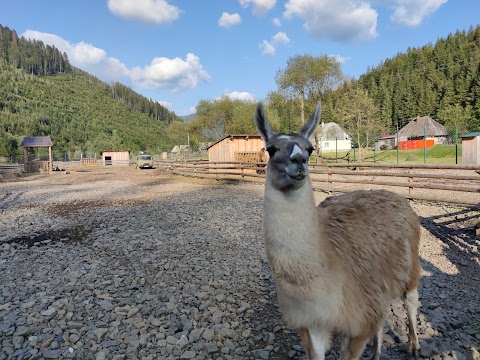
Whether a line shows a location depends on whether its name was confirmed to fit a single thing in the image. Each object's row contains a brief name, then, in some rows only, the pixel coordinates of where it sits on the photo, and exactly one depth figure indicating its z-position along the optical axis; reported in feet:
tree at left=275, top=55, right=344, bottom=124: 125.90
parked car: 139.74
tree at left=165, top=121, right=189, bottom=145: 272.10
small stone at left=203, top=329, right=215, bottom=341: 12.11
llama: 7.34
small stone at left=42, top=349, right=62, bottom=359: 11.23
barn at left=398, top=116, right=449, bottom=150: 201.53
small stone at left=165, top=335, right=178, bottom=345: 11.94
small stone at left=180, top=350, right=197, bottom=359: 11.09
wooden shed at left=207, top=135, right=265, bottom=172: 81.05
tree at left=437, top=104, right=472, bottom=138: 178.29
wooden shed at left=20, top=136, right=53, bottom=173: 117.19
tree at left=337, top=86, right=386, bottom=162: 128.57
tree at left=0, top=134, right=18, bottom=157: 216.97
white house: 246.49
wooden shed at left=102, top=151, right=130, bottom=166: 183.62
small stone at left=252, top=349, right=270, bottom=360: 11.00
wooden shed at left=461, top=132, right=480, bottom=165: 53.62
